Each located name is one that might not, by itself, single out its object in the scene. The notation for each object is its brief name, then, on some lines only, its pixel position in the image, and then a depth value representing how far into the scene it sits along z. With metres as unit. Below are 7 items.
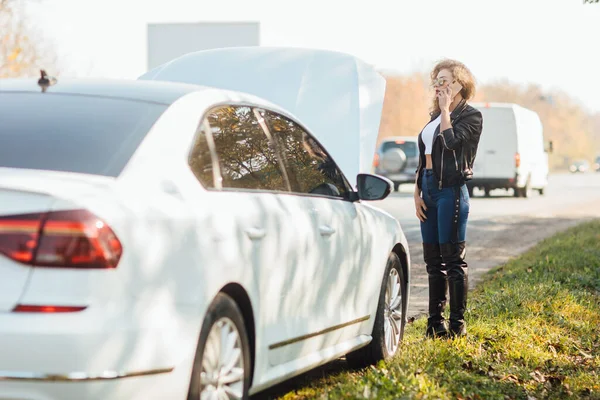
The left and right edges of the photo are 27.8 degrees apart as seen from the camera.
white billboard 43.60
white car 3.93
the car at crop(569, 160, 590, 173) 137.62
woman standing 7.84
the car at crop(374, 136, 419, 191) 40.19
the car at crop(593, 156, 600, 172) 129.62
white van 35.81
